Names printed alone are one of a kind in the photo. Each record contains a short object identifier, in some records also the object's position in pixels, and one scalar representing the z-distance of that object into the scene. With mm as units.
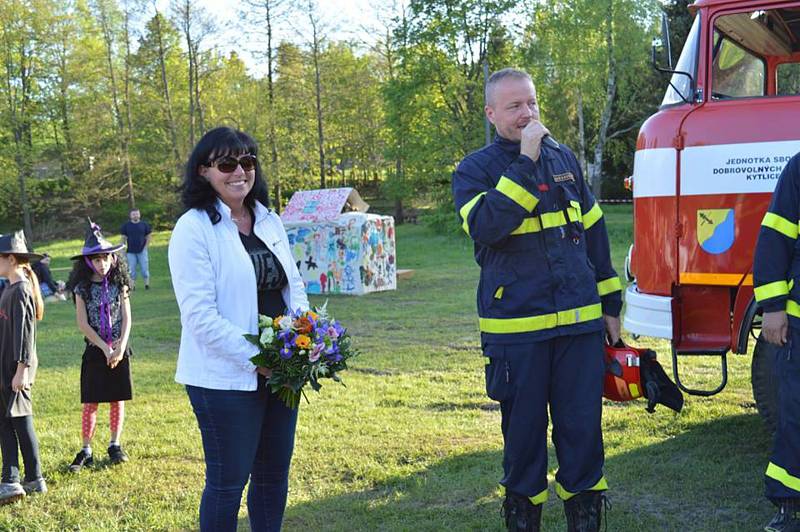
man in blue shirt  18109
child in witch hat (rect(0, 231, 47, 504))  5055
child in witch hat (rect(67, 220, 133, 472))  5723
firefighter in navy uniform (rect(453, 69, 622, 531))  3504
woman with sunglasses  3287
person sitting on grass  15086
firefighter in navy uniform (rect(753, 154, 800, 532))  3863
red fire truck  4789
